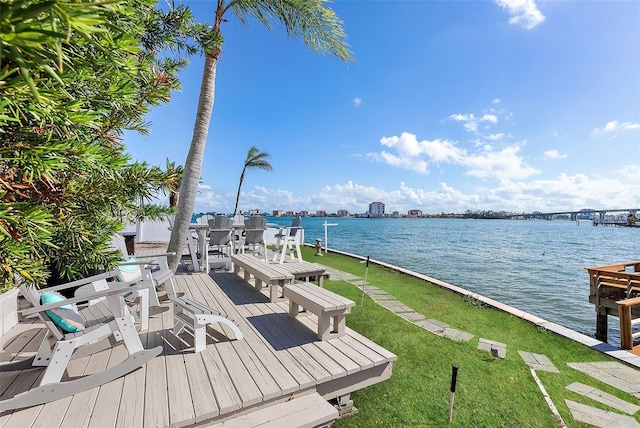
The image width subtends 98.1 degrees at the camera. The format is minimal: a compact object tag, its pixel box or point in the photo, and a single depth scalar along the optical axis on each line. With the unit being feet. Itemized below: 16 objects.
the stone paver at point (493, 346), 13.70
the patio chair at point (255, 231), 26.33
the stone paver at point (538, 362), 12.87
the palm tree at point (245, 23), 18.48
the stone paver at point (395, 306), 19.14
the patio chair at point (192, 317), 10.07
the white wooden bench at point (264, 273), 14.55
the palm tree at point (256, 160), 71.41
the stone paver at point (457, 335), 15.14
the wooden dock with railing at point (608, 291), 21.54
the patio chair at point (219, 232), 23.59
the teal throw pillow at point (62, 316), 8.27
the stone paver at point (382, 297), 21.43
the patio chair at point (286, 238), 25.36
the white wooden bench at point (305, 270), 18.00
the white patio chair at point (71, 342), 7.38
